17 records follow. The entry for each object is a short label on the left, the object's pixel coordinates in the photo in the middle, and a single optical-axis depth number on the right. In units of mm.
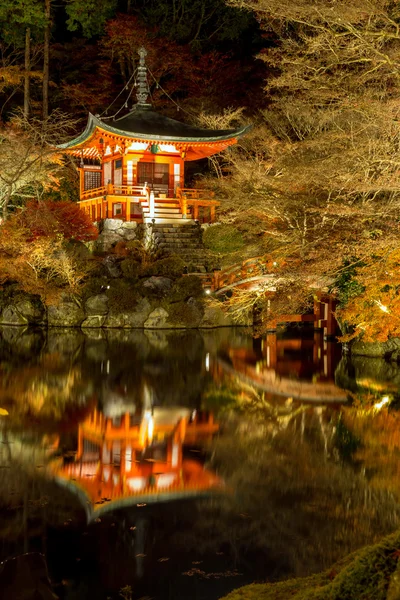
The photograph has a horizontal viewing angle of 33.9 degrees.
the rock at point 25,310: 23312
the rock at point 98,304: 22344
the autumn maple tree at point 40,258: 20812
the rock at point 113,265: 22859
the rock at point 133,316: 22203
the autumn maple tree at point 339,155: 11703
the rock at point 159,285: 22156
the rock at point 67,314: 22641
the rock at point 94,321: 22500
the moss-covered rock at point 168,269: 22594
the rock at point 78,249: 22609
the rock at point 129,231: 24641
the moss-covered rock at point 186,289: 22000
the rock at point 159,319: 22094
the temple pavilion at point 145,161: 25250
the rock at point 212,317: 22408
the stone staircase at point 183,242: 23922
